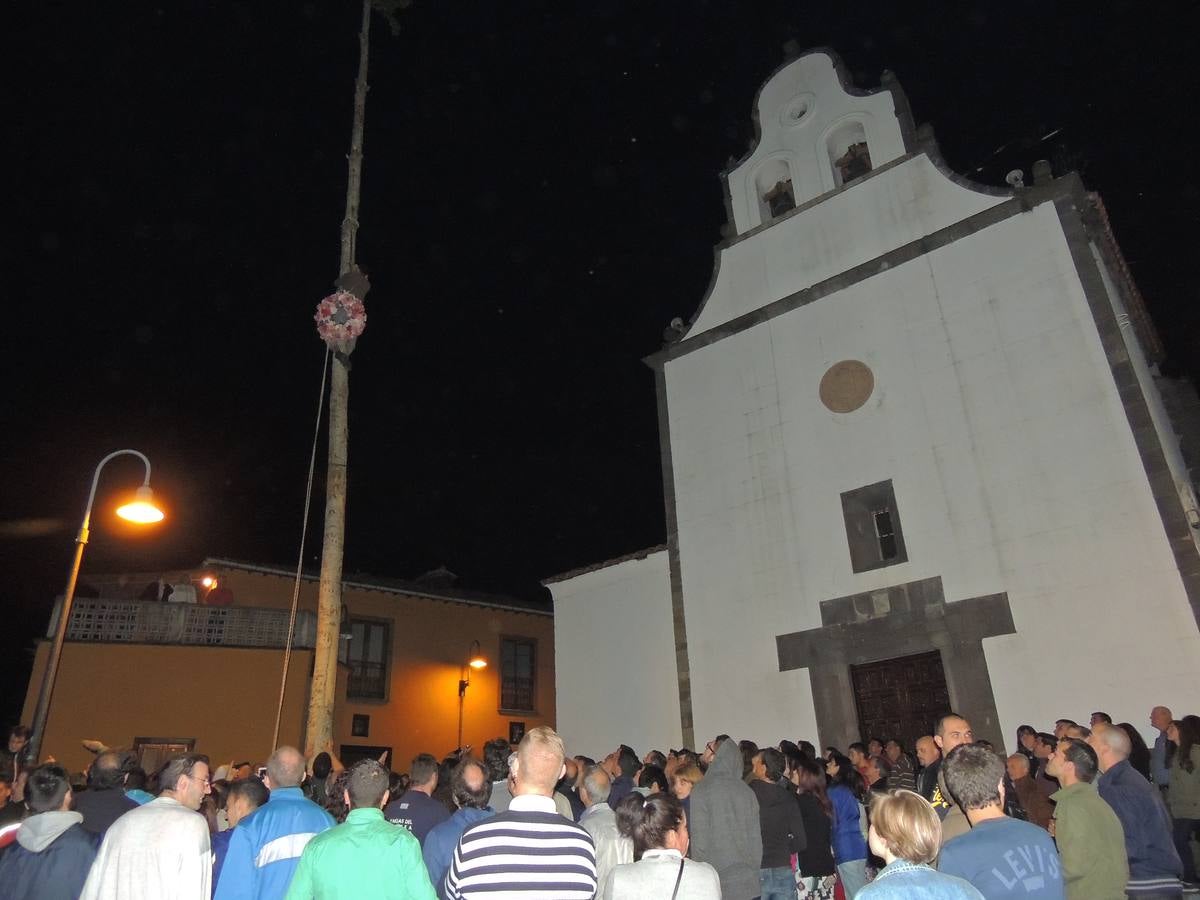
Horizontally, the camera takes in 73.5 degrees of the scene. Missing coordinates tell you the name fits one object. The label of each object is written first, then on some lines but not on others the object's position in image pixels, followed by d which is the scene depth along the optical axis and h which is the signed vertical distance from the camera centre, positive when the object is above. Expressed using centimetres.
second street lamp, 2306 +319
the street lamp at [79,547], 812 +257
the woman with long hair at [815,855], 626 -62
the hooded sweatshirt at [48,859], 405 -28
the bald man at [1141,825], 464 -38
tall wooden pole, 806 +258
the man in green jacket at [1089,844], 401 -40
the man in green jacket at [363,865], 336 -30
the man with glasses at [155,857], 368 -27
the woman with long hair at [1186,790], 711 -29
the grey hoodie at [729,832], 508 -35
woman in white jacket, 339 -36
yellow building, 1513 +259
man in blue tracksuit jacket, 408 -27
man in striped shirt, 299 -26
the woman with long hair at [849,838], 672 -55
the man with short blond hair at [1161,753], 805 +2
